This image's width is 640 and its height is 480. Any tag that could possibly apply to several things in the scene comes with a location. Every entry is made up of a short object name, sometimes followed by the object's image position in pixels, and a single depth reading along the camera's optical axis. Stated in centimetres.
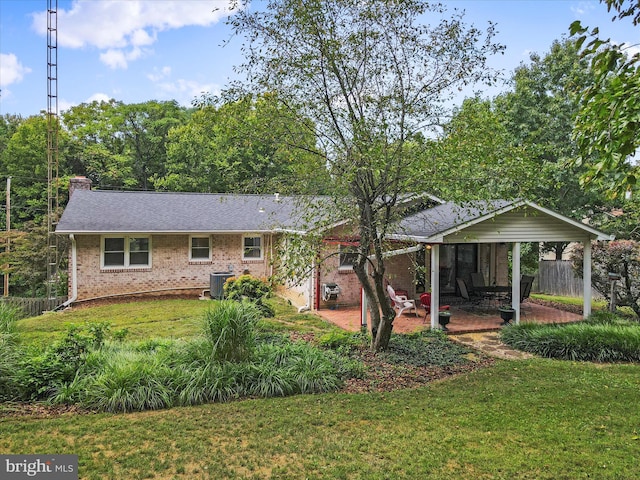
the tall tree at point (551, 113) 1872
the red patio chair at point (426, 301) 1234
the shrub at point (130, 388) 576
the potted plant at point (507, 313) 1130
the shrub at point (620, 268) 1242
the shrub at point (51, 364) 616
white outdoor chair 1174
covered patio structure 1052
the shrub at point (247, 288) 1401
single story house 1152
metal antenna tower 1764
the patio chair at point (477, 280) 1451
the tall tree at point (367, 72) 766
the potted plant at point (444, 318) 1080
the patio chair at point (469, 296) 1320
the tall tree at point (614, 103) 330
